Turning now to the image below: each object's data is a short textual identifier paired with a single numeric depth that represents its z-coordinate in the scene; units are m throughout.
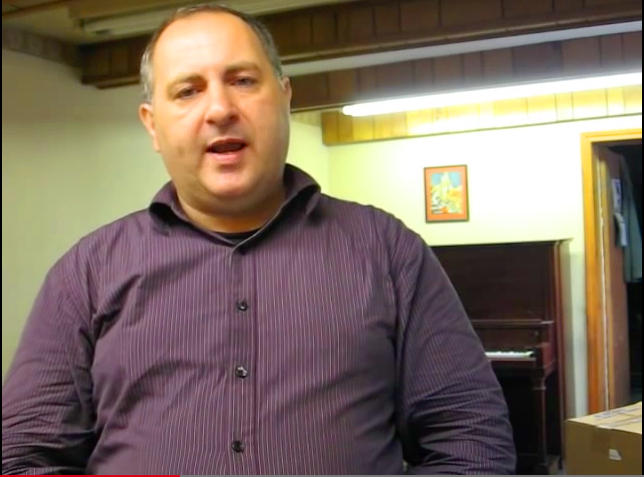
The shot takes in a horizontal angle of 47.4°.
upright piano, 2.94
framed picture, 2.75
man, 0.91
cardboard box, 1.77
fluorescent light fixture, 2.14
